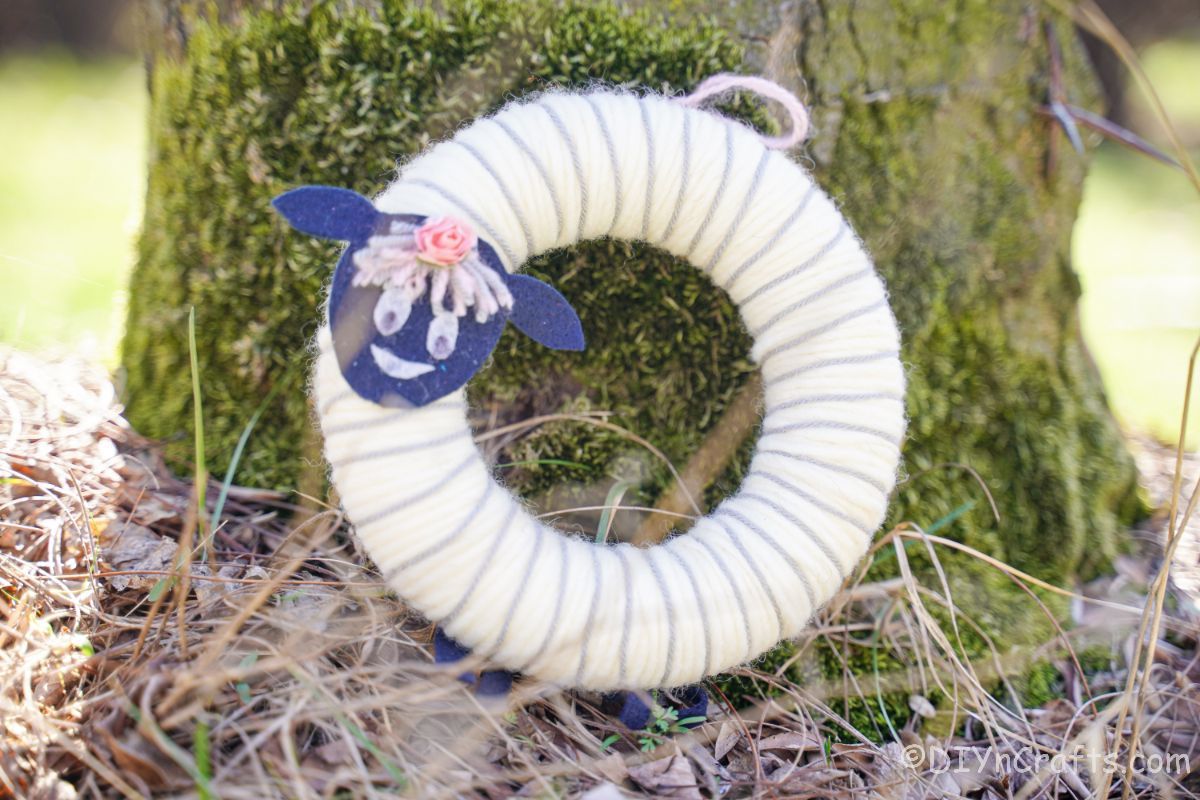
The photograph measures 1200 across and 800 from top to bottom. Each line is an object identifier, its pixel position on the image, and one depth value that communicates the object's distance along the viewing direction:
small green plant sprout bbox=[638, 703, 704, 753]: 0.66
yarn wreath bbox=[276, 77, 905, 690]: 0.62
